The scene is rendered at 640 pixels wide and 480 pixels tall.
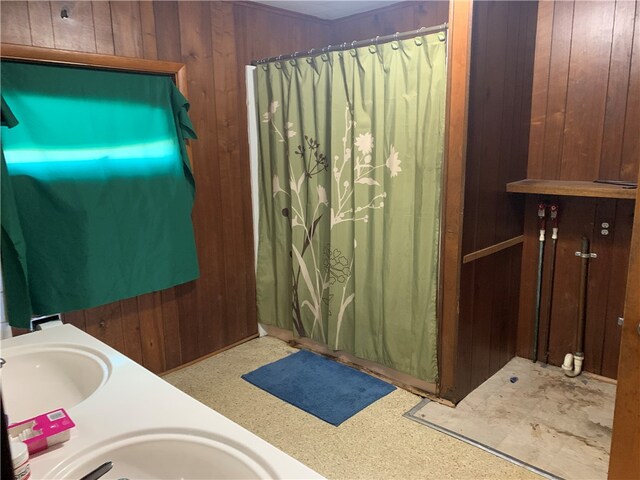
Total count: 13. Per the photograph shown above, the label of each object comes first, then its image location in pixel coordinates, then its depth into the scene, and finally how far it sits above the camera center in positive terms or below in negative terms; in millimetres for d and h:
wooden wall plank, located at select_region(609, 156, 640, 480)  1463 -734
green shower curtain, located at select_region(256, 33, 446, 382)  2580 -253
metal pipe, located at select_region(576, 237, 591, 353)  2881 -842
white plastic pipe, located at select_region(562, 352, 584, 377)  2955 -1267
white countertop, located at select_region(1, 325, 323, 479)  1059 -635
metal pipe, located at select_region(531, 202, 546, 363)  2998 -836
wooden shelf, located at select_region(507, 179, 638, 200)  2457 -199
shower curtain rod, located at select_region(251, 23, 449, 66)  2432 +597
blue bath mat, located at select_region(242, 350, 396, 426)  2658 -1344
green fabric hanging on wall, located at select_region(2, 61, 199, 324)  2342 -130
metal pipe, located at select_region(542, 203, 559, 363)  2975 -748
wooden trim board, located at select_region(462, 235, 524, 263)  2589 -544
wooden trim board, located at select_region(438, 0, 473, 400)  2336 -168
